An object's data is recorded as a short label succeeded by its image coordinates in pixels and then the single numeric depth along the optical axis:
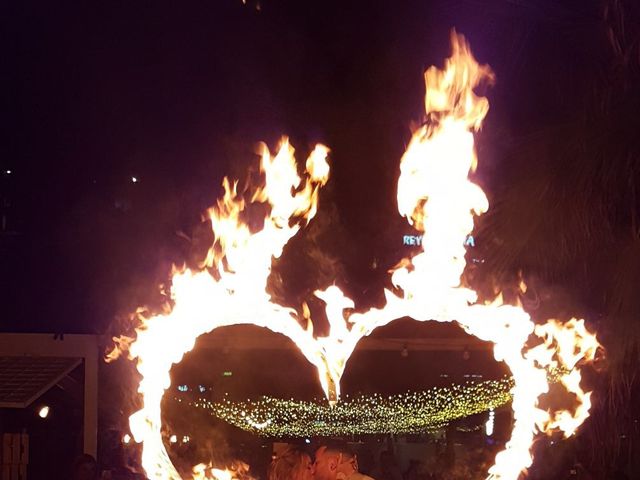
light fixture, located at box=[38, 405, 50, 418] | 10.02
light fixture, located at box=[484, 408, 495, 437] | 11.86
